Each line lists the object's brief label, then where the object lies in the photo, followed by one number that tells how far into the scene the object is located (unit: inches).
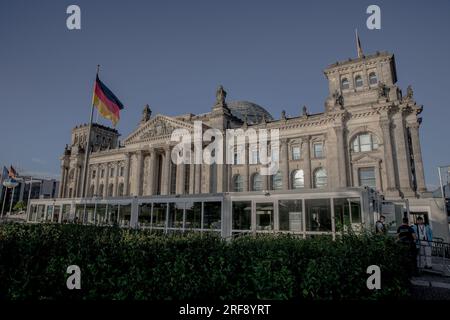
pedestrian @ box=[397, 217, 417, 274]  514.0
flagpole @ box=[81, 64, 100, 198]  967.0
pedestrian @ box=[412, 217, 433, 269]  616.1
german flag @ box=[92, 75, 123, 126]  1014.4
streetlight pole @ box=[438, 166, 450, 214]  974.9
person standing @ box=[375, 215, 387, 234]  597.9
